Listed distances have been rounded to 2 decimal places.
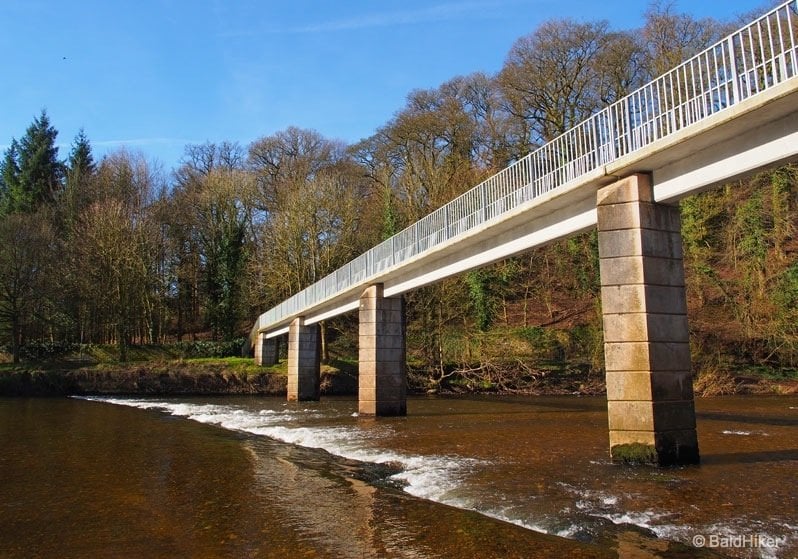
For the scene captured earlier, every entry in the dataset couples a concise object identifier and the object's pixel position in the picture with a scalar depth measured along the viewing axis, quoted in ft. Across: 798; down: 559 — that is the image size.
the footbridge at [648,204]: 27.55
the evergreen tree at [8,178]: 157.07
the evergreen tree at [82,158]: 170.84
